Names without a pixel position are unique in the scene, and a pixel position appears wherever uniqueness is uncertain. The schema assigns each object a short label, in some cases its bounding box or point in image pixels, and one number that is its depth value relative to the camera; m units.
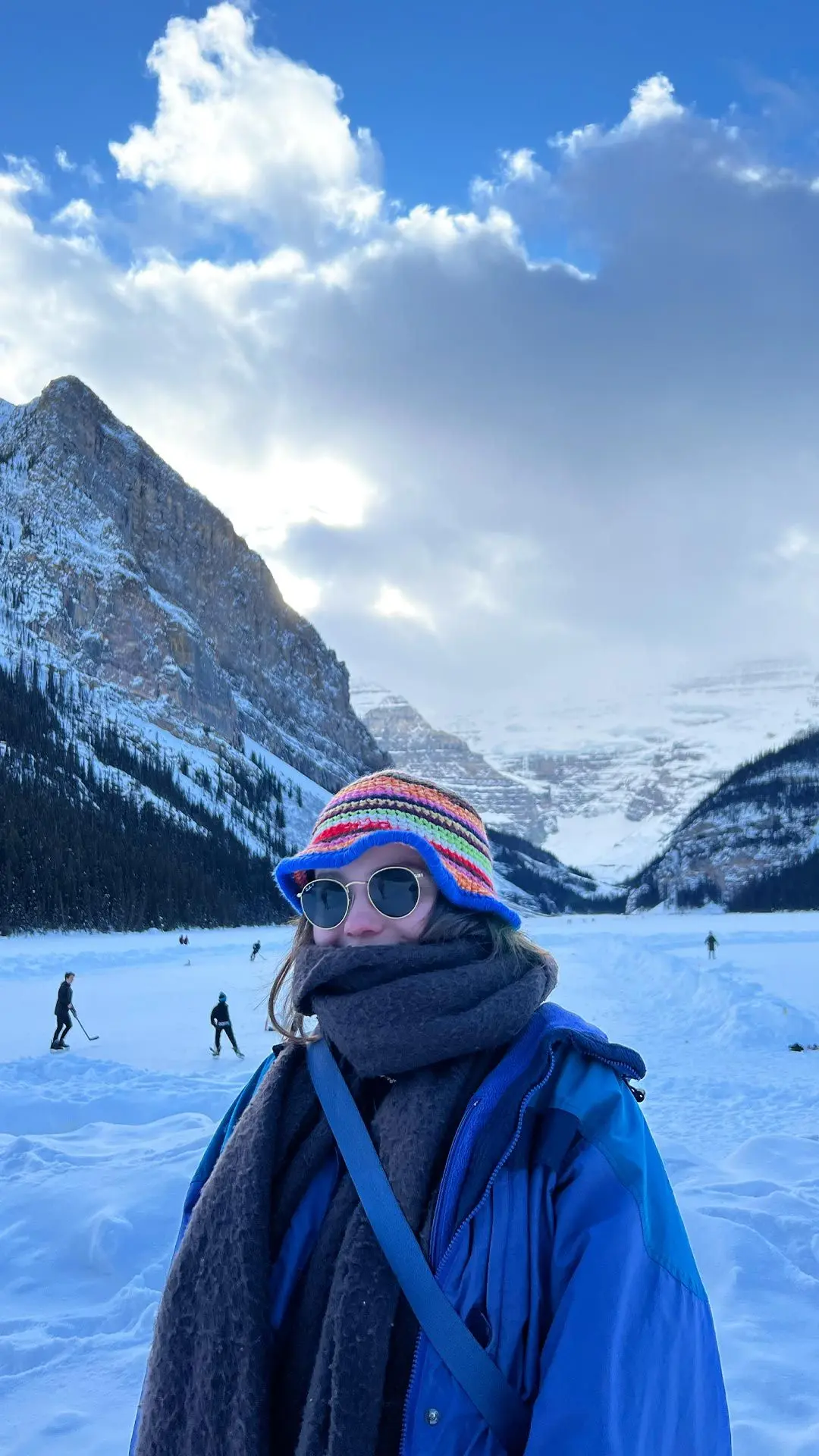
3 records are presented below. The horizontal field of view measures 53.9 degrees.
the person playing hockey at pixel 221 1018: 12.45
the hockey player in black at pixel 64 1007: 12.73
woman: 1.39
